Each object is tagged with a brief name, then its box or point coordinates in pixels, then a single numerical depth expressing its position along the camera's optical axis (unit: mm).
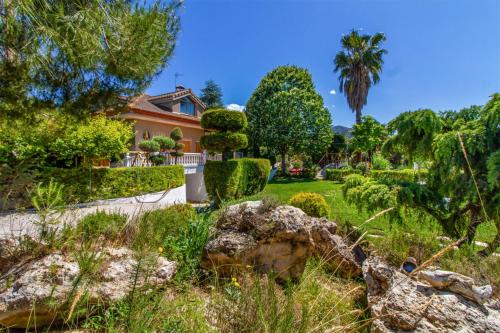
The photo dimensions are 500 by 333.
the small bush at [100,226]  3573
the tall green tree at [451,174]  3447
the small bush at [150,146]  13938
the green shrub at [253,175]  13295
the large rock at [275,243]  3754
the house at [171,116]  17247
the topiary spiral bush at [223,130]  12367
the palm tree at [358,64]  27062
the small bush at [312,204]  6781
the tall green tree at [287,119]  22766
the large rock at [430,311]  2273
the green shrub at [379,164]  22184
